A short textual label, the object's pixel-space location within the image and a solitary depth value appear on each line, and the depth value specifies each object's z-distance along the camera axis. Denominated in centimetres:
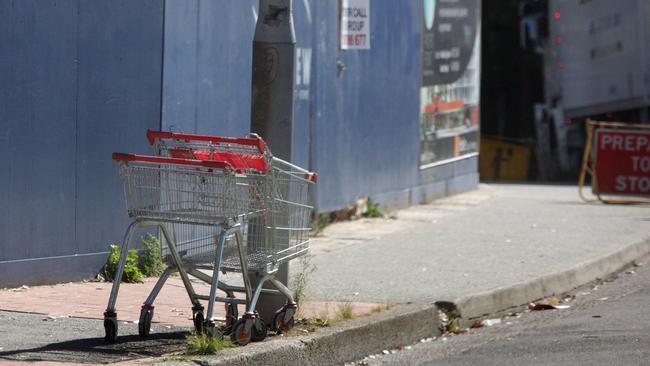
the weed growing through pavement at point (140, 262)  1803
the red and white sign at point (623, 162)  3434
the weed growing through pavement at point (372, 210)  2829
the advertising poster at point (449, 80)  3253
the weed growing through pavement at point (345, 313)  1502
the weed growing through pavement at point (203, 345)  1219
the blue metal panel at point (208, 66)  1919
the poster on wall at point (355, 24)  2641
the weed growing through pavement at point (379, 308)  1573
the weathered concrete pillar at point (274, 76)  1434
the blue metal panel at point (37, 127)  1614
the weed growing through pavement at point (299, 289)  1494
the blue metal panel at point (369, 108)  2552
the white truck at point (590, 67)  4997
